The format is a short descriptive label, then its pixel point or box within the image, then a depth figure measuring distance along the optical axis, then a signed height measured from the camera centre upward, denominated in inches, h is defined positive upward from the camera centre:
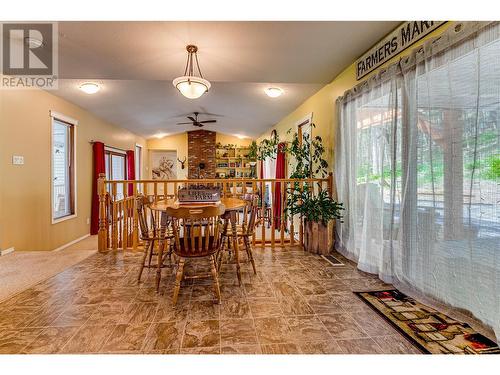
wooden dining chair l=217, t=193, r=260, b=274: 109.9 -19.8
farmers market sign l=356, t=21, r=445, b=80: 85.3 +51.5
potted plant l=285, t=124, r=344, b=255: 134.3 -15.1
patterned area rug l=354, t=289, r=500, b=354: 61.9 -38.4
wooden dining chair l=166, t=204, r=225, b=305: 83.2 -19.0
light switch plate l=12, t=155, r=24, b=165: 143.8 +13.1
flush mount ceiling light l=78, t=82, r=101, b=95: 159.5 +58.8
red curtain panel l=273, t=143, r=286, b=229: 233.5 +9.6
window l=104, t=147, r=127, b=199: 263.7 +19.7
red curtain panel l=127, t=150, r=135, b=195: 306.1 +20.7
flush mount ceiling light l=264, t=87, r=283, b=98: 174.6 +61.8
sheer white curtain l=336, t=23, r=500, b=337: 64.4 +3.2
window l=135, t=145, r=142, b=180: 354.0 +28.9
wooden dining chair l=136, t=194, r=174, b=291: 104.2 -19.0
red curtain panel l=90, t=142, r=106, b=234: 224.5 -5.9
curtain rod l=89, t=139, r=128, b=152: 225.1 +36.9
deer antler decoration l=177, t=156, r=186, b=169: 398.9 +32.0
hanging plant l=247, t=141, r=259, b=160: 237.3 +27.2
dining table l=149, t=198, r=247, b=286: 96.9 -11.3
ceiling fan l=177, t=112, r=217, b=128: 289.1 +75.2
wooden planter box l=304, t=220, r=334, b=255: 135.9 -28.4
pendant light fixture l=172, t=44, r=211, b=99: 107.2 +41.2
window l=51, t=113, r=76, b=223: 181.0 +10.8
